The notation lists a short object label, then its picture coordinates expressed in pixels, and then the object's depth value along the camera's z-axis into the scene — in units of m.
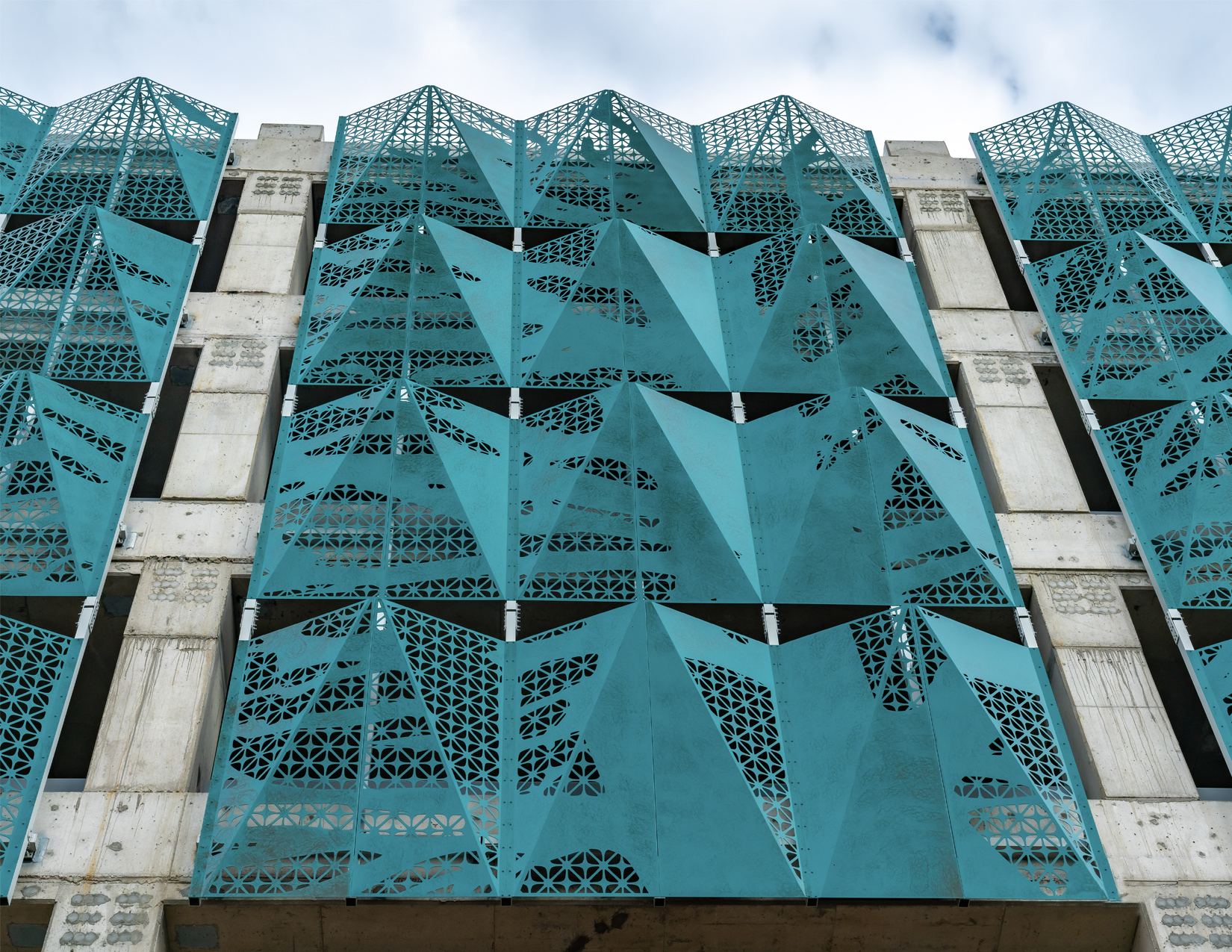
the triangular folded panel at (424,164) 24.66
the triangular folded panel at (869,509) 18.20
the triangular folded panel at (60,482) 17.84
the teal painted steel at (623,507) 18.11
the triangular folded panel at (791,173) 25.22
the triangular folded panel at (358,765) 15.00
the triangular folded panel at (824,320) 21.50
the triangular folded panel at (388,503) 17.98
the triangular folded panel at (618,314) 21.34
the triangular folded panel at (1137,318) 21.33
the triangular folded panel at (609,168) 25.00
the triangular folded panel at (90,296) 20.75
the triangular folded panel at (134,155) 24.36
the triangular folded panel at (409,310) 21.11
